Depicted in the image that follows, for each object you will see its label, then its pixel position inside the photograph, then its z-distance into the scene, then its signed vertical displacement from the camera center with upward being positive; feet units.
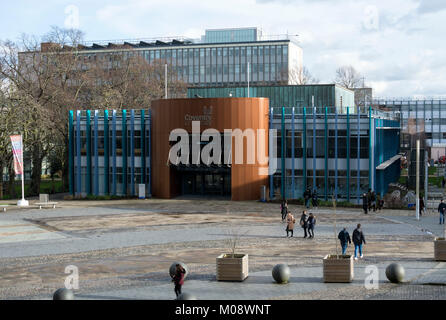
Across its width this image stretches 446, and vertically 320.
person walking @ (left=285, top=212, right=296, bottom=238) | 104.06 -11.25
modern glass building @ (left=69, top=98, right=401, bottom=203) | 163.94 +1.13
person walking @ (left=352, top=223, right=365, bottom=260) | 85.35 -11.12
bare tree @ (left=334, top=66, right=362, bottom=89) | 362.94 +45.77
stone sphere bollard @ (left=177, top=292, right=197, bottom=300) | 54.49 -12.22
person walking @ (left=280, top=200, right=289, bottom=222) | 128.16 -10.93
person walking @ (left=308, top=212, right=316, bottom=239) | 103.45 -11.00
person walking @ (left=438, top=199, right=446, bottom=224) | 120.26 -9.94
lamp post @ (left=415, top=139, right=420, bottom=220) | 127.27 -9.85
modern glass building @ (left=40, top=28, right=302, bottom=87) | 414.82 +67.46
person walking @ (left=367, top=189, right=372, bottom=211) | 145.18 -10.00
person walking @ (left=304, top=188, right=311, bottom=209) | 156.04 -10.09
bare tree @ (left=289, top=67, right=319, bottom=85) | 355.56 +48.25
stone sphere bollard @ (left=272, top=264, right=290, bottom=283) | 70.74 -13.22
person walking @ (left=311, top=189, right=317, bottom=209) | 155.22 -10.56
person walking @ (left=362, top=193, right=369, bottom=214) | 140.15 -10.58
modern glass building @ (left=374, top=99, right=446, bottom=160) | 390.42 +27.19
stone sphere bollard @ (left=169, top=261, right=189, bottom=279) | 68.89 -12.50
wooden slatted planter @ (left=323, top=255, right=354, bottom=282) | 71.10 -12.85
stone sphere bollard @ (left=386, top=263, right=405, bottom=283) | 69.77 -13.03
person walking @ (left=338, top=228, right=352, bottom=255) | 85.35 -11.10
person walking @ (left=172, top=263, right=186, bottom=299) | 64.49 -12.46
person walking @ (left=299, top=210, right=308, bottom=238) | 104.68 -10.90
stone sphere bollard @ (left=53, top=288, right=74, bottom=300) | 59.52 -13.11
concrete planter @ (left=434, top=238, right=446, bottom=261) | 83.46 -12.37
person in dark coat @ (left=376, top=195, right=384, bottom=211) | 145.10 -10.83
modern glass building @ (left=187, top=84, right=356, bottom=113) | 203.41 +21.15
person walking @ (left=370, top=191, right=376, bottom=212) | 144.05 -9.96
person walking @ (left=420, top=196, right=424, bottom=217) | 137.14 -10.83
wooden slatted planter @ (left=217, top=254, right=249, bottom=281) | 72.84 -13.04
